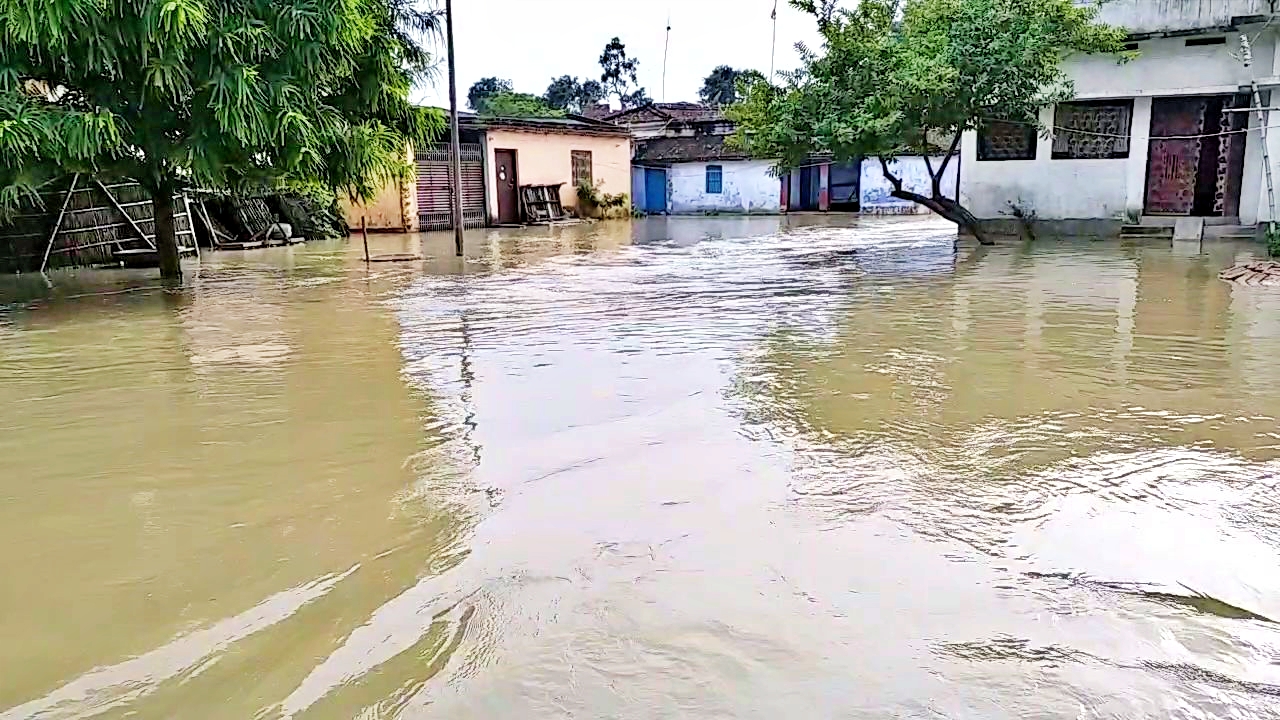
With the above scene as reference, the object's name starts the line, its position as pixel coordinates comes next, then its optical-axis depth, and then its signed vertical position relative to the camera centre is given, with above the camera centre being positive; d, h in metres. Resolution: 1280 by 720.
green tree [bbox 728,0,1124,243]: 13.34 +1.65
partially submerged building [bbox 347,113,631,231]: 23.62 +0.72
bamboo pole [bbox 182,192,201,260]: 15.74 -0.30
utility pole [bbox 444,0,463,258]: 14.77 +0.78
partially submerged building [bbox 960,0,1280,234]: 15.01 +0.81
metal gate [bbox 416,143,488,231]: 23.97 +0.23
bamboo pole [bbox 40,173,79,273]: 13.45 -0.29
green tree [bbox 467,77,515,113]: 55.41 +6.45
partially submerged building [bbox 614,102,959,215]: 31.14 +0.40
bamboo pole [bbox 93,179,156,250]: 14.08 -0.05
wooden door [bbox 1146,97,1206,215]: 16.08 +0.49
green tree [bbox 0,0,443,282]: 8.19 +1.10
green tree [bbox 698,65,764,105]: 51.38 +5.74
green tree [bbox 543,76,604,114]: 53.91 +5.87
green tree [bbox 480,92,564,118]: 37.81 +3.93
